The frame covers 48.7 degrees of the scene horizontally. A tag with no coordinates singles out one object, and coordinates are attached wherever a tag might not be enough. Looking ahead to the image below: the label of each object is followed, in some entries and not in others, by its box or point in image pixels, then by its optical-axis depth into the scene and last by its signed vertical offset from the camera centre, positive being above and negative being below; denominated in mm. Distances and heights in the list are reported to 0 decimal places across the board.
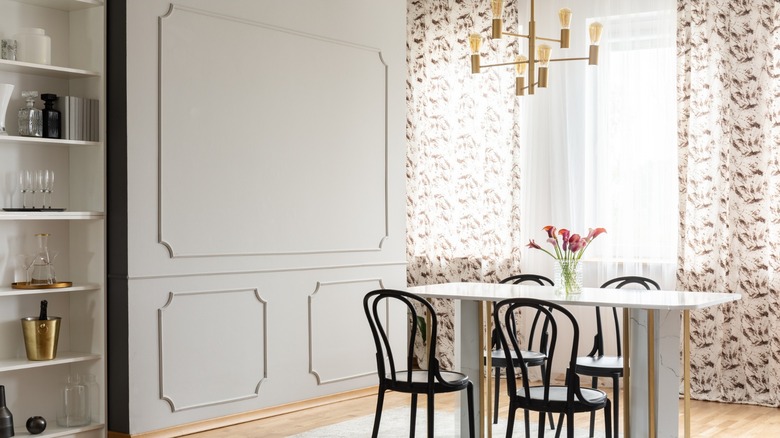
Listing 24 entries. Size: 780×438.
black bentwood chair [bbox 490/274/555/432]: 4637 -780
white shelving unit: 4410 -55
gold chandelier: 3918 +806
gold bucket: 4328 -620
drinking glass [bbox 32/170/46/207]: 4406 +170
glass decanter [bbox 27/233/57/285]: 4398 -280
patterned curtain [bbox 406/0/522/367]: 6676 +488
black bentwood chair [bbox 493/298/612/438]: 3656 -794
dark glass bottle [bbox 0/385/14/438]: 4168 -1006
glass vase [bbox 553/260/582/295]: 4293 -314
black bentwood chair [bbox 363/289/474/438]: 4094 -800
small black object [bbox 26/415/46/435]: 4309 -1056
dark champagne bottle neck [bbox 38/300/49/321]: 4371 -502
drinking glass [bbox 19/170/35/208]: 4382 +164
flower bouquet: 4258 -238
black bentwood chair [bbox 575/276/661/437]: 4363 -773
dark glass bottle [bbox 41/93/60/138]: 4391 +491
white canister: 4340 +855
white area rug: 4824 -1233
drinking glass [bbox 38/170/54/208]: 4422 +156
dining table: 3793 -613
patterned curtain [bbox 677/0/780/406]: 5531 +176
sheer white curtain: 5930 +500
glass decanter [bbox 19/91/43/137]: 4336 +470
